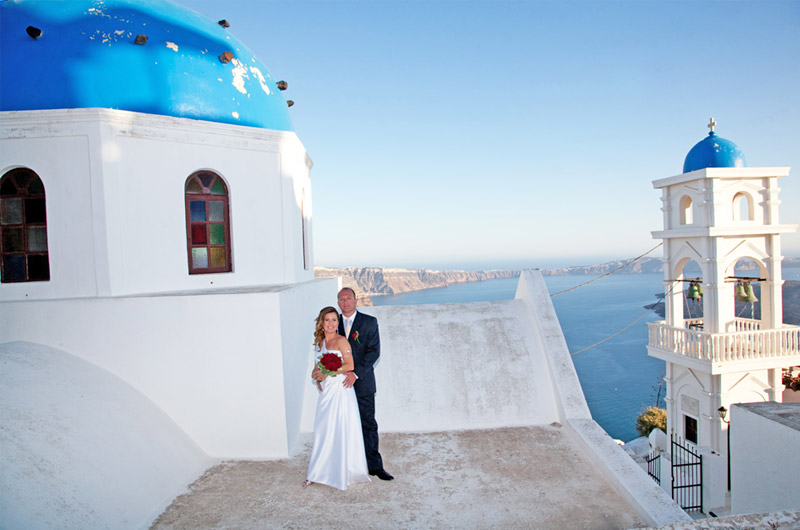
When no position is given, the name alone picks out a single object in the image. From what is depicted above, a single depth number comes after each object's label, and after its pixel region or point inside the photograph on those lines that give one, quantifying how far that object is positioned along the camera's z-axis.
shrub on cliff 21.75
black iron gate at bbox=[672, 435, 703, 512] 9.84
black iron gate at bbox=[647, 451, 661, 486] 10.51
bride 3.90
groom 4.07
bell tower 10.65
